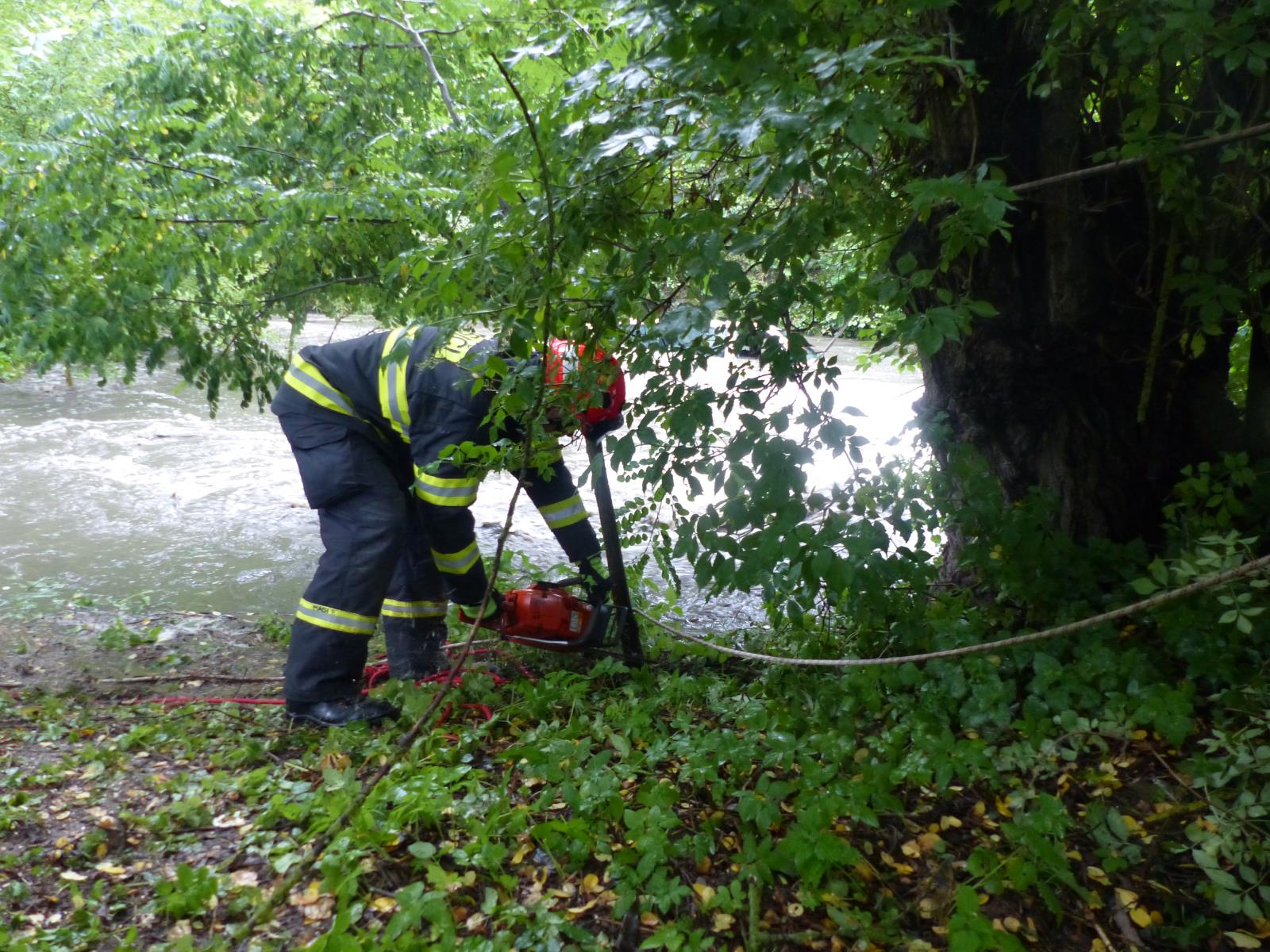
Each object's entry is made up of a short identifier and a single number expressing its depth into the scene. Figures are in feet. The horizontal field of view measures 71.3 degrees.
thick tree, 9.43
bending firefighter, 10.87
